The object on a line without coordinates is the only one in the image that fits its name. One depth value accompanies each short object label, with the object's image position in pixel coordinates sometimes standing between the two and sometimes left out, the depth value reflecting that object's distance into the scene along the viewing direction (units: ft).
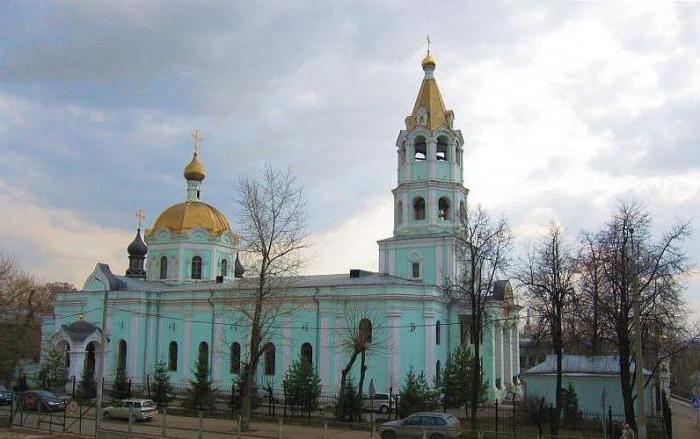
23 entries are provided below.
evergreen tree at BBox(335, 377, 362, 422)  101.30
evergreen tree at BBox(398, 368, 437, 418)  101.65
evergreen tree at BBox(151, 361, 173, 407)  124.26
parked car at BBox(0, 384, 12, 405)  124.51
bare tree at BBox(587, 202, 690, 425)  79.20
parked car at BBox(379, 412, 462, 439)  82.07
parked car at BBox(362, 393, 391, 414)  117.25
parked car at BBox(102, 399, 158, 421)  101.55
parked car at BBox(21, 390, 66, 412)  109.09
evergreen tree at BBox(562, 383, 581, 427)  103.96
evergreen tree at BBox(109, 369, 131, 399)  129.80
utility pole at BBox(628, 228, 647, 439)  57.47
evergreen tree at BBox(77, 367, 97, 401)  136.43
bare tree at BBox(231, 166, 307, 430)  97.60
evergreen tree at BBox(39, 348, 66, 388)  149.07
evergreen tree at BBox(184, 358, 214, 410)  117.19
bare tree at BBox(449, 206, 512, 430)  97.96
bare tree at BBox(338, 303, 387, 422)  132.05
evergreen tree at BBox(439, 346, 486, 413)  114.21
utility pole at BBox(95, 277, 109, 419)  82.26
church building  135.44
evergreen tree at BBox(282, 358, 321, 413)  107.45
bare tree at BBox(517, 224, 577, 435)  93.40
